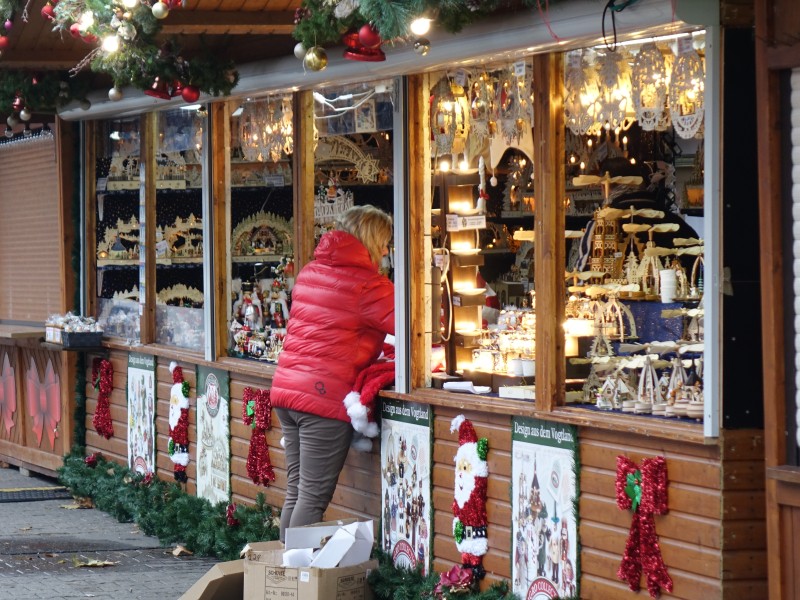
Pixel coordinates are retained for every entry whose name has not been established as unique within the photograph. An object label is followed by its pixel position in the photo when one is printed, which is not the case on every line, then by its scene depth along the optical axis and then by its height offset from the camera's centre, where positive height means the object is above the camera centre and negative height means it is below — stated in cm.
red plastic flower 1118 -146
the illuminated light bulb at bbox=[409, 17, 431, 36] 961 +105
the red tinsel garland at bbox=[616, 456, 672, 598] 936 -96
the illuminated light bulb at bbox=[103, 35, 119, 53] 1111 +114
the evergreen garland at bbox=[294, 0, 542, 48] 940 +113
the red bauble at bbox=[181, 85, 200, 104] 1341 +108
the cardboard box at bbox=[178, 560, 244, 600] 1137 -148
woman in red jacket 1235 -35
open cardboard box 1087 -141
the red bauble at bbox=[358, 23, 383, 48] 954 +100
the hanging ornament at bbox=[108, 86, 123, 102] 1352 +110
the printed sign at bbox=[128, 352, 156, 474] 1698 -96
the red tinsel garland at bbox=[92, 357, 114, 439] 1814 -89
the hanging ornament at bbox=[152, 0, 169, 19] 1005 +117
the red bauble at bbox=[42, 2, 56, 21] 1126 +132
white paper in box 1133 -131
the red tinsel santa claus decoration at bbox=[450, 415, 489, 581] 1121 -106
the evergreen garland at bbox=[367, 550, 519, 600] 1152 -153
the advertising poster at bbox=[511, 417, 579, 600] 1028 -105
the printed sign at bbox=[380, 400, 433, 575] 1196 -106
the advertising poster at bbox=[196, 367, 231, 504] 1525 -102
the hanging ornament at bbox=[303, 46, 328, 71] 1005 +95
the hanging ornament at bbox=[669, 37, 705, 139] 933 +74
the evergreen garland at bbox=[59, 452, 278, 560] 1427 -151
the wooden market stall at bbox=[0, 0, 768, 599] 900 -49
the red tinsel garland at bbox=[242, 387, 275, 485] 1436 -95
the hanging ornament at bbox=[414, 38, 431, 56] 1029 +103
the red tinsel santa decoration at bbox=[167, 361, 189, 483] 1614 -99
